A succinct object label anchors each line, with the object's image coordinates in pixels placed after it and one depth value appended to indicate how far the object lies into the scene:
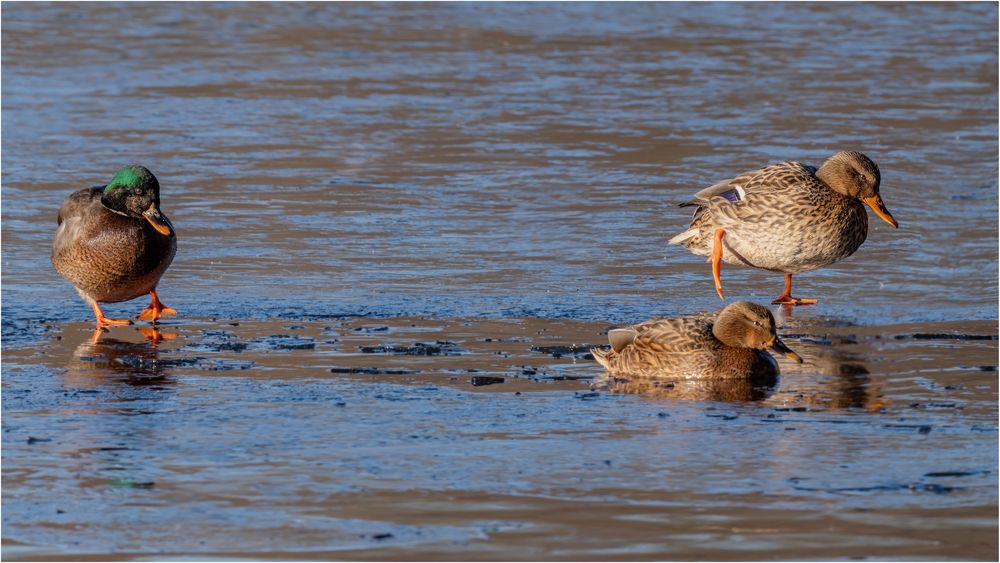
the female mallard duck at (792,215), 18.47
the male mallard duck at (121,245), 17.30
